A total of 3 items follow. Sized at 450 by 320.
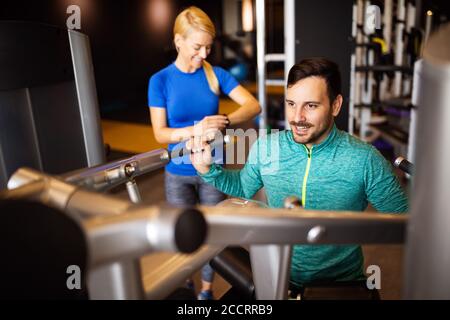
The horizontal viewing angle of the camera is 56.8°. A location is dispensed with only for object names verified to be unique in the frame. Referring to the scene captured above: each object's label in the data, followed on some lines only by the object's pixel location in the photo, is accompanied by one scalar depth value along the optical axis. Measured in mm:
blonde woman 1737
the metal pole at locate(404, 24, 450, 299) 372
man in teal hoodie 1243
